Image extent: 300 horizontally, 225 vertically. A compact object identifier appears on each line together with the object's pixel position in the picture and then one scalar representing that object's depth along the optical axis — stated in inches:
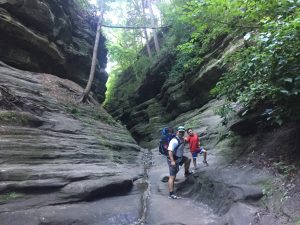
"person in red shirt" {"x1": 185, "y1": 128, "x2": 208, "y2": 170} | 328.3
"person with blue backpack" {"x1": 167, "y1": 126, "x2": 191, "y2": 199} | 269.4
